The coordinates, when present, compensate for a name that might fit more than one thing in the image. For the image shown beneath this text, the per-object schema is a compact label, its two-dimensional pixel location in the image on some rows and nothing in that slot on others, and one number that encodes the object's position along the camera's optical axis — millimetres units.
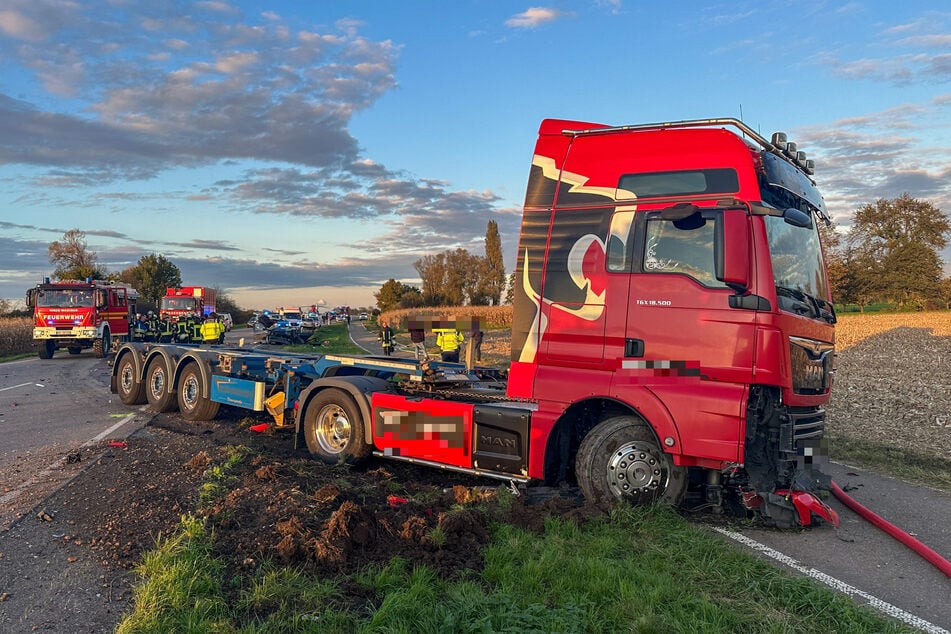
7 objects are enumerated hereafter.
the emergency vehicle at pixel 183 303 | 39094
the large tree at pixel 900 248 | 52375
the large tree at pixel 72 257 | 62375
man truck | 5117
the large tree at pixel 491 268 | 64812
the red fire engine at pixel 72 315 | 24188
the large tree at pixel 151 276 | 78575
